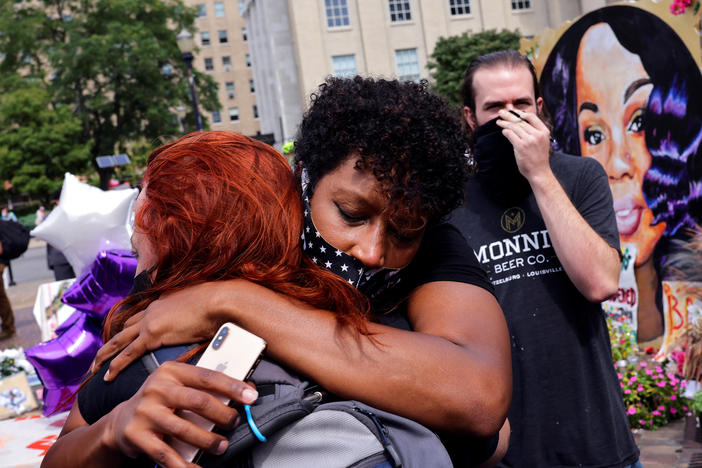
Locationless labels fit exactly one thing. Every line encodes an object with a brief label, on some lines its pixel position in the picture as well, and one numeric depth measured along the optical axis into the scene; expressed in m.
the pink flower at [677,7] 6.01
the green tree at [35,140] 42.59
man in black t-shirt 2.31
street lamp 15.54
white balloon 3.23
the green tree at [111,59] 37.88
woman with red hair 1.33
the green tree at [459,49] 37.27
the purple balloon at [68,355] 3.10
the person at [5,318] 11.65
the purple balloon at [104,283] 2.60
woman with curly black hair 1.27
